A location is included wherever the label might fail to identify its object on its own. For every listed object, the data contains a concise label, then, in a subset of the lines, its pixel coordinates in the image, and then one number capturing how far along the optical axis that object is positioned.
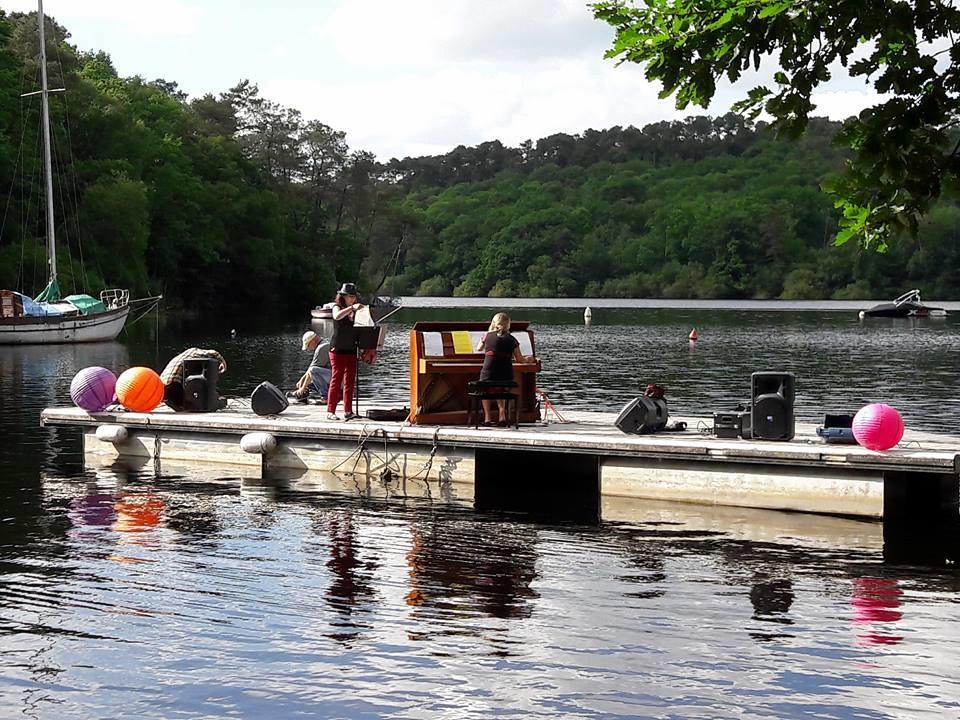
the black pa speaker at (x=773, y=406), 16.88
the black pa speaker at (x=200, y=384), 21.28
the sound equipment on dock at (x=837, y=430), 16.78
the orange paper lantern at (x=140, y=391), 21.09
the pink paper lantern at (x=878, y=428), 15.81
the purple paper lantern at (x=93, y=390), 21.23
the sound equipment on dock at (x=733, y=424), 17.23
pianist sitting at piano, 18.25
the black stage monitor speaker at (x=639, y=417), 18.05
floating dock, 16.05
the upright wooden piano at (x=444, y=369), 18.92
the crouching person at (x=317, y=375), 22.97
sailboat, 60.38
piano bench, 18.44
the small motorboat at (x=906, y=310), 103.94
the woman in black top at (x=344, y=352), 19.20
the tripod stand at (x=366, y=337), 18.97
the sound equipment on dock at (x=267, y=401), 20.67
